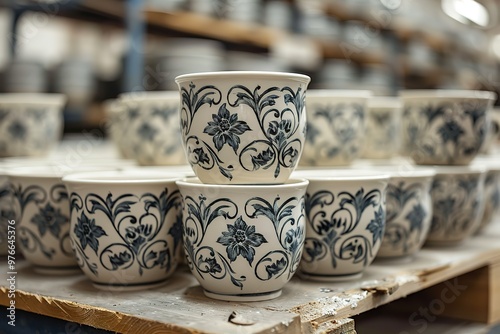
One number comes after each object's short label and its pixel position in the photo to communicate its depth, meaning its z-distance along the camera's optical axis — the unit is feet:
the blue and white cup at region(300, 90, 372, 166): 3.70
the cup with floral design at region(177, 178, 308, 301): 2.61
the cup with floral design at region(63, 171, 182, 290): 2.78
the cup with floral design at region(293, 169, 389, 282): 2.98
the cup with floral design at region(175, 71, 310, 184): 2.65
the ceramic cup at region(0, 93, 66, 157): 4.30
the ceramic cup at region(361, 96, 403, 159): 4.35
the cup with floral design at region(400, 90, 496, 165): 3.88
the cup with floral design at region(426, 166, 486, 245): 3.91
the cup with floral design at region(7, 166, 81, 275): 3.11
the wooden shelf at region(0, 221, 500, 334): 2.36
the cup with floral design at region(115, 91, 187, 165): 3.93
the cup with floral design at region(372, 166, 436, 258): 3.46
